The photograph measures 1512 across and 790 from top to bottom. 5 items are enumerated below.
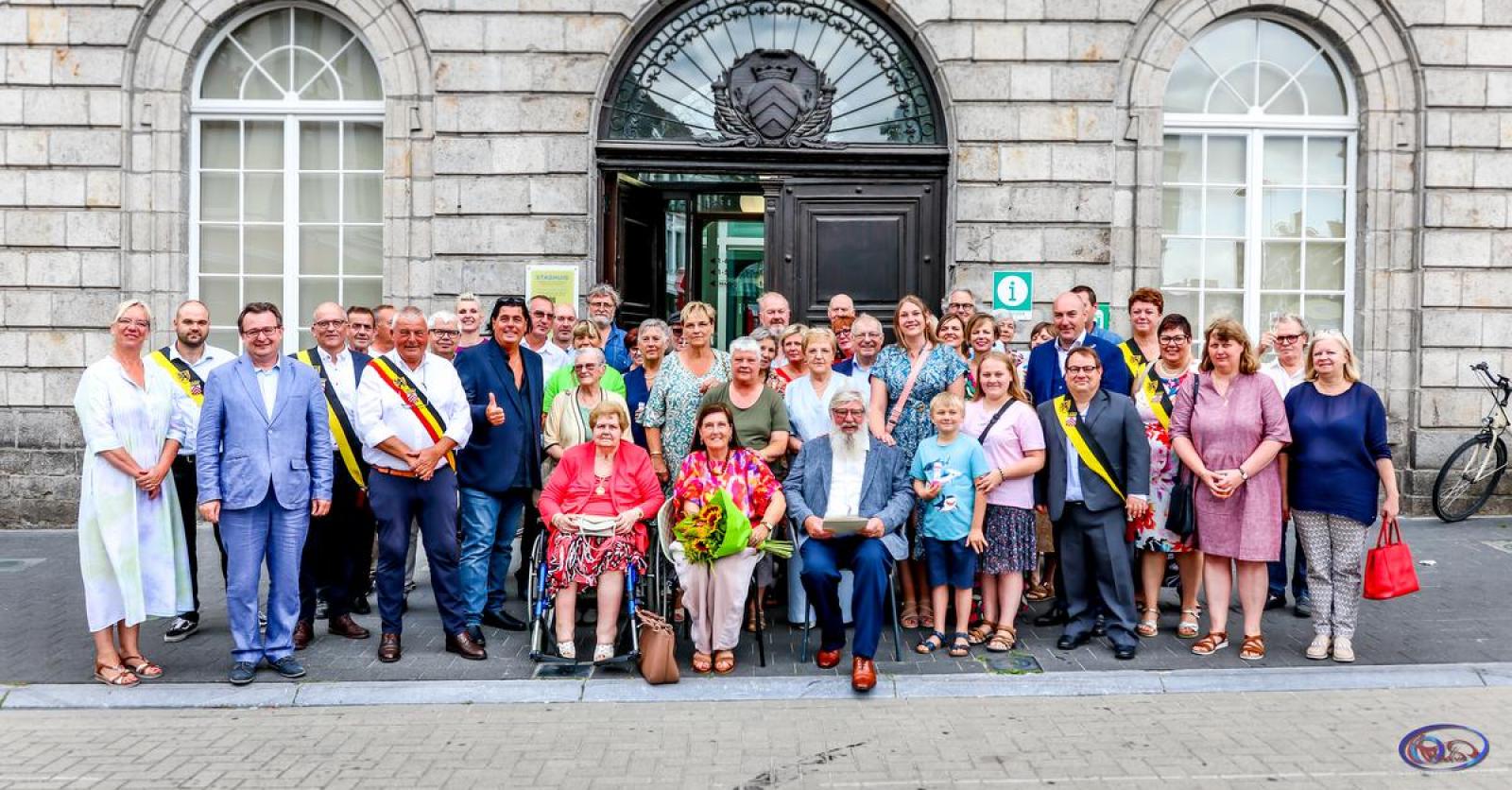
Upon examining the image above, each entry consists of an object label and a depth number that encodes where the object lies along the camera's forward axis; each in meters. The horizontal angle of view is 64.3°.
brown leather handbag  6.36
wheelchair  6.59
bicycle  10.97
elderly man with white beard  6.57
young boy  6.94
